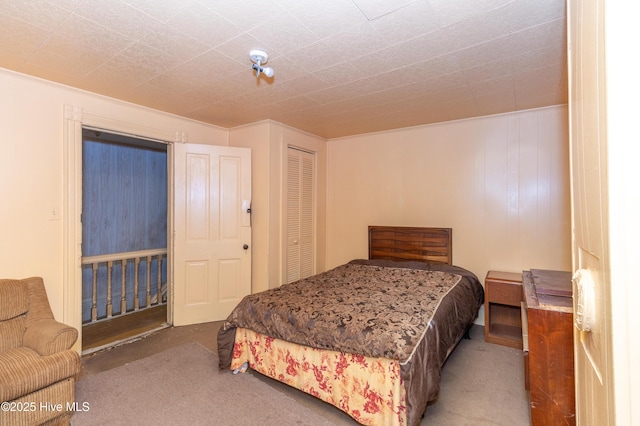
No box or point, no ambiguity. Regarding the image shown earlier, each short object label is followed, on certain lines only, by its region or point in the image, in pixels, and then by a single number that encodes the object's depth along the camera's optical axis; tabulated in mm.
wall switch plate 2684
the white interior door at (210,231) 3604
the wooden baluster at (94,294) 3688
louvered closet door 4125
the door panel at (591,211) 583
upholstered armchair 1723
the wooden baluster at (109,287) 3857
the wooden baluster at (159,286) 4359
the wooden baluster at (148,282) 4156
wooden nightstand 3004
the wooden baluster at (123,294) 3957
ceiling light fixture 2113
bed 1799
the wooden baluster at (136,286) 4109
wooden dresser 1622
